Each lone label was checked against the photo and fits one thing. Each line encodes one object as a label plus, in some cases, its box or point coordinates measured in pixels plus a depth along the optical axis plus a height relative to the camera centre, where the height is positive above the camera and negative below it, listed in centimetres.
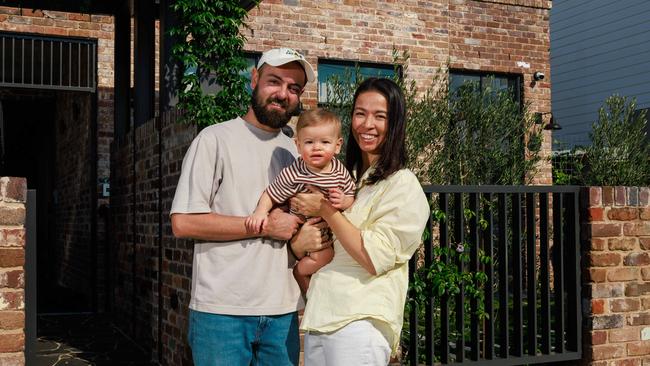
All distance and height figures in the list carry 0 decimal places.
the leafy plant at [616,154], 1030 +76
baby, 257 +12
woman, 236 -15
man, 266 -12
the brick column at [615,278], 475 -51
